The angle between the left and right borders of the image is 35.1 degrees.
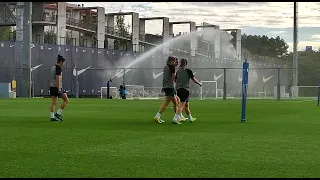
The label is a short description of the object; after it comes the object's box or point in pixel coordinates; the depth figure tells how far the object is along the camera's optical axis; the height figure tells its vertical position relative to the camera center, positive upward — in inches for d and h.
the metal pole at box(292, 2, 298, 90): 1718.8 +108.5
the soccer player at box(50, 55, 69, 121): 597.0 -2.6
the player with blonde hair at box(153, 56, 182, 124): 577.3 +1.4
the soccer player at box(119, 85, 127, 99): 1713.8 -23.4
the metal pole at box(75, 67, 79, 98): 1754.4 -12.3
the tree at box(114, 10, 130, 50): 2551.7 +269.4
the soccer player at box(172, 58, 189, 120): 597.7 -18.8
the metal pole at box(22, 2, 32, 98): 1729.8 +106.5
